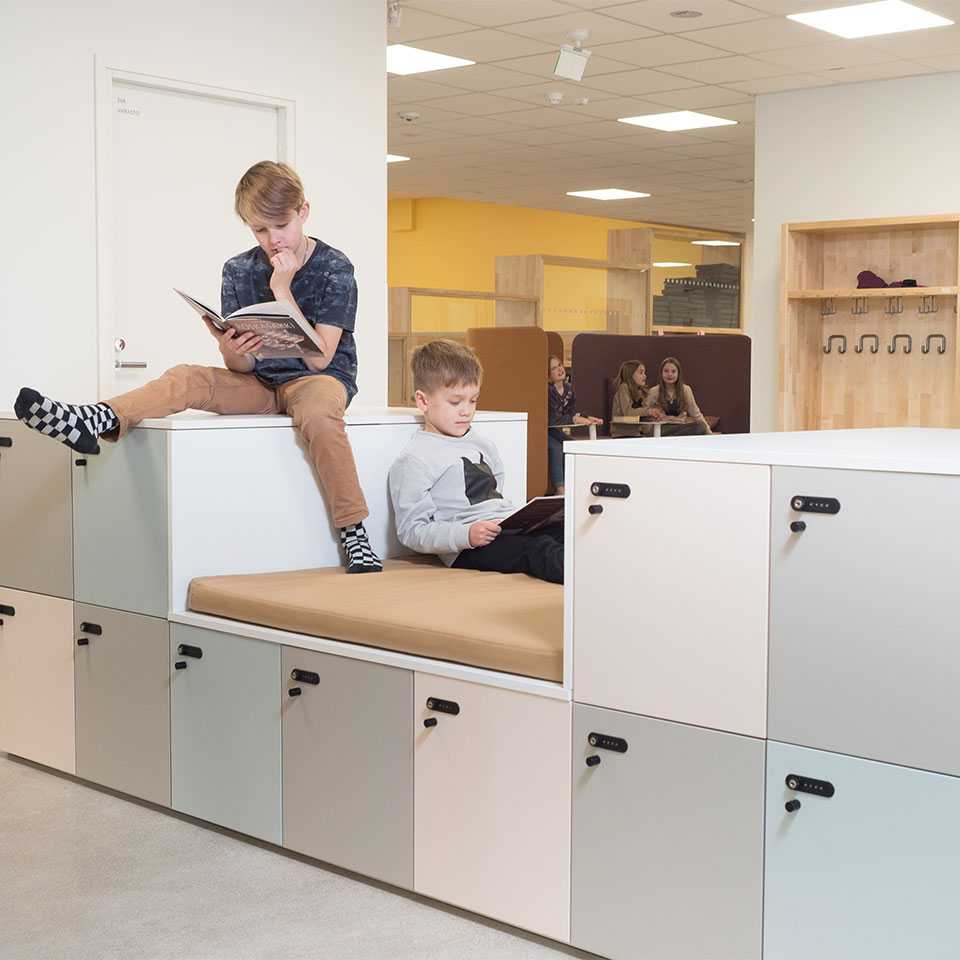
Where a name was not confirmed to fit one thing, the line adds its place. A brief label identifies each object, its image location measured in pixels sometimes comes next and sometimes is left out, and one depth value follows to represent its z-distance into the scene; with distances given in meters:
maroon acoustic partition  8.84
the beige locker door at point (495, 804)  2.48
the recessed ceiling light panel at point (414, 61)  7.22
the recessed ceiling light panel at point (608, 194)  12.93
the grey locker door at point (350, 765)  2.74
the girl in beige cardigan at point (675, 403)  8.91
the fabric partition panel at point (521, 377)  8.84
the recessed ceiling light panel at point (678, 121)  9.10
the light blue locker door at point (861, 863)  1.99
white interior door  4.73
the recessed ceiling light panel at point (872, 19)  6.46
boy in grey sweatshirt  3.38
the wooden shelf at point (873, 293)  7.51
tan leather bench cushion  2.59
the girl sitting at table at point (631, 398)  8.80
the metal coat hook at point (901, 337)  7.93
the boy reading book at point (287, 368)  3.39
